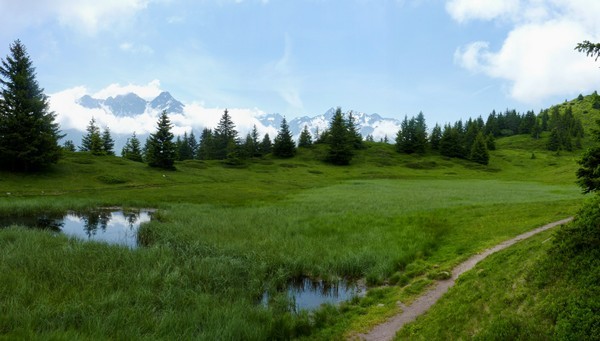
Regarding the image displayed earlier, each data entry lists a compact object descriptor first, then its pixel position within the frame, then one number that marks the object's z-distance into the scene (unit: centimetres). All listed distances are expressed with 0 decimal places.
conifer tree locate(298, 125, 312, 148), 12825
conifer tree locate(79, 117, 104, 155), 9061
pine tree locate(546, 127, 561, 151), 14512
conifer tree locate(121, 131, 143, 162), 9920
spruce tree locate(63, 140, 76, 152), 10950
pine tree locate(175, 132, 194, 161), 11844
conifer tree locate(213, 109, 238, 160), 11312
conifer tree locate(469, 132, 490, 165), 11656
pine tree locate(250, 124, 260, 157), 11169
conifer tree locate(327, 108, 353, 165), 10719
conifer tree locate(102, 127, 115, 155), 9854
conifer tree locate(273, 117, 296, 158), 11156
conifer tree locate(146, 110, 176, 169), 7369
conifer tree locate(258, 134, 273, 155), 11964
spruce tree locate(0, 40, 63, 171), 5099
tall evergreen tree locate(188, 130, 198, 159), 14023
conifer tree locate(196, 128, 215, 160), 11375
